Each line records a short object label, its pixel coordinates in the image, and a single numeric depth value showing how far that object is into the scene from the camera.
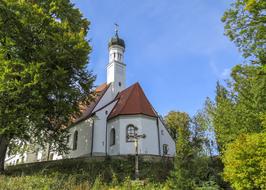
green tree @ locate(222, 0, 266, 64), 14.38
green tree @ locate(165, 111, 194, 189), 12.41
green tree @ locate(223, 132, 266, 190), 12.91
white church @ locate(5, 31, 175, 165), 25.45
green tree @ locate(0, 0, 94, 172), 16.05
